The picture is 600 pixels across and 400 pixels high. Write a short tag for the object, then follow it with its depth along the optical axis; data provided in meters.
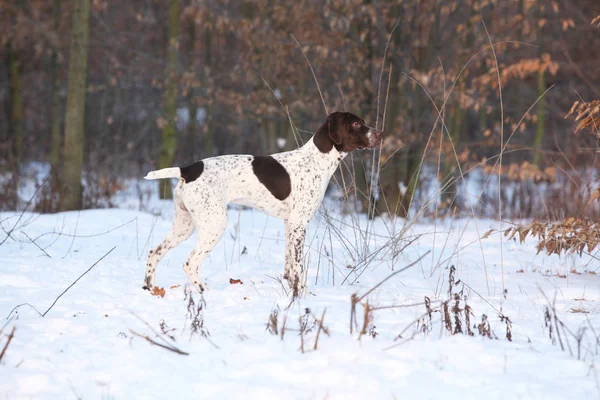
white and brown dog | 9.66
